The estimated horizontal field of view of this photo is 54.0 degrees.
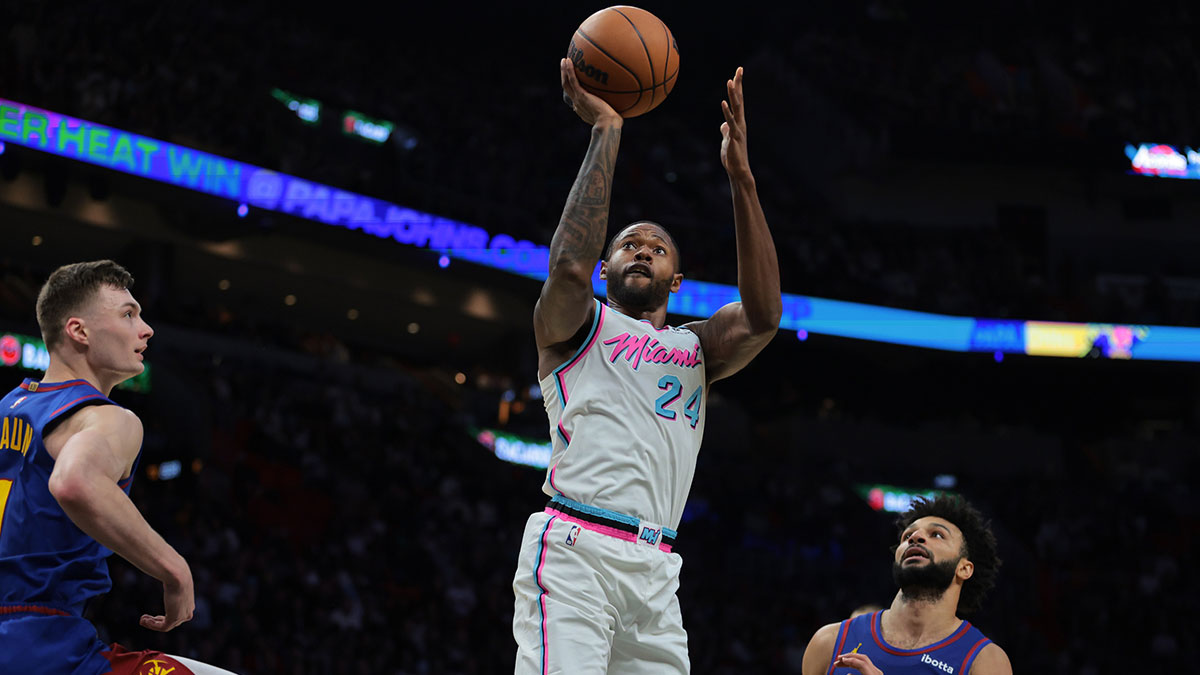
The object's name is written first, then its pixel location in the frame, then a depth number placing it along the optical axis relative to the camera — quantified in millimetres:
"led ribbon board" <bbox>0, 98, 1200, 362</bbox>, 15023
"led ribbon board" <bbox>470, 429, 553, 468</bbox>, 19141
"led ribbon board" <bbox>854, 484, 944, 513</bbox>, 22016
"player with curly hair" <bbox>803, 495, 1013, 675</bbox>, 4230
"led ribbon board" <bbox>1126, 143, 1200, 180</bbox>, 25781
